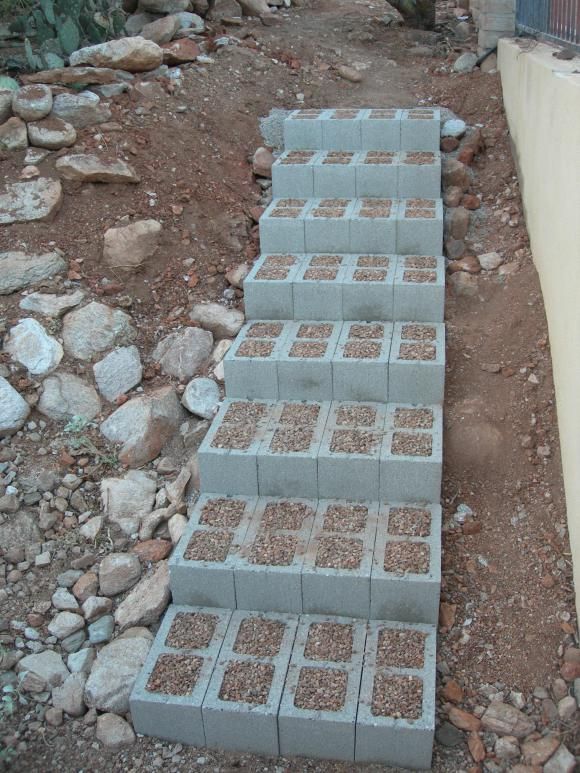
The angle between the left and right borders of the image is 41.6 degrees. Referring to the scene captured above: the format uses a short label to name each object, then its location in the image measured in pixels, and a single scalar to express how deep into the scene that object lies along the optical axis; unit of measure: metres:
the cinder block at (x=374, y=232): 5.34
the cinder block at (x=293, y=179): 5.86
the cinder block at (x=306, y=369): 4.46
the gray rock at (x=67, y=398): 4.54
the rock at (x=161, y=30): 6.91
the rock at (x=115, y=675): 3.47
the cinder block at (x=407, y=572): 3.51
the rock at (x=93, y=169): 5.42
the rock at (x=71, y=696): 3.47
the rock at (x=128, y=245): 5.22
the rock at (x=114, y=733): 3.38
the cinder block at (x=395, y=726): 3.14
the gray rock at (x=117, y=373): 4.71
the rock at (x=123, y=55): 6.18
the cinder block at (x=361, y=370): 4.40
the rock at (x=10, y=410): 4.41
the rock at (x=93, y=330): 4.80
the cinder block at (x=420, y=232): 5.28
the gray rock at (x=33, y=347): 4.66
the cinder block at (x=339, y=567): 3.58
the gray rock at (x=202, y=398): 4.59
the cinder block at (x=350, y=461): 3.96
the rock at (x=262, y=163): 6.11
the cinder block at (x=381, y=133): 6.09
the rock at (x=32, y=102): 5.53
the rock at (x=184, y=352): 4.81
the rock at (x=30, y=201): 5.20
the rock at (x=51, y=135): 5.53
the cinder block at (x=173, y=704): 3.33
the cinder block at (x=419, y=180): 5.69
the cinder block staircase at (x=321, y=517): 3.31
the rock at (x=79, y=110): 5.71
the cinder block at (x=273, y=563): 3.64
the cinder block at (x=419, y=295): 4.81
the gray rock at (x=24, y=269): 4.93
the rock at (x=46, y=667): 3.55
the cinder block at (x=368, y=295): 4.88
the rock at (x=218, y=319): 5.01
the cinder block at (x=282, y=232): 5.44
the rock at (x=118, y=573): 3.88
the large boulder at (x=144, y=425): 4.41
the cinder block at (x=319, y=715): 3.21
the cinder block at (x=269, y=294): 4.97
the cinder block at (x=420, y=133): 6.05
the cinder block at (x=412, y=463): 3.90
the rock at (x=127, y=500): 4.16
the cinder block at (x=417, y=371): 4.34
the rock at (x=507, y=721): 3.21
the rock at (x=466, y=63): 7.29
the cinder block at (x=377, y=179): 5.75
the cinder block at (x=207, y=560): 3.69
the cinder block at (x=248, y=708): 3.28
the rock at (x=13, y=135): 5.46
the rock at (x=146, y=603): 3.76
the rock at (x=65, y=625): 3.72
